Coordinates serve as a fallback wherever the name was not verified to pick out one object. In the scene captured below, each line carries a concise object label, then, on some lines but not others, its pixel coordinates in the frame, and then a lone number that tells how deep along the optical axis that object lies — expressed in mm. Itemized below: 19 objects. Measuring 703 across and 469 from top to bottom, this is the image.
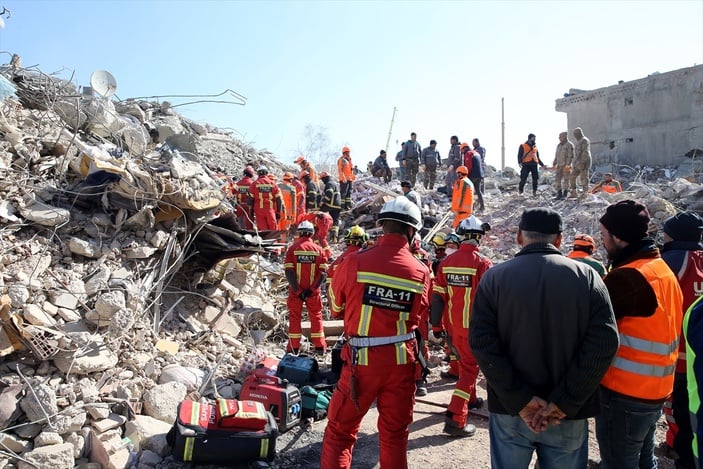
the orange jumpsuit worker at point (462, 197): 11570
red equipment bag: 4020
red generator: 4836
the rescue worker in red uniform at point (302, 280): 6941
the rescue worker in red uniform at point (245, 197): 10852
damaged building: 17859
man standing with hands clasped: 2436
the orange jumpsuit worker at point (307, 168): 13827
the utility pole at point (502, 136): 29062
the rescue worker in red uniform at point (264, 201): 10648
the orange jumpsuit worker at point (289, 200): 11797
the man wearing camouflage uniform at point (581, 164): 13095
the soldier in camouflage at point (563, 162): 13906
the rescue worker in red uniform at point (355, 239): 6863
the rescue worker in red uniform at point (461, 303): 4781
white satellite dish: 8453
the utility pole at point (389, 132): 32812
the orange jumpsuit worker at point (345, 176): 14727
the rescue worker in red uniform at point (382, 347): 3424
